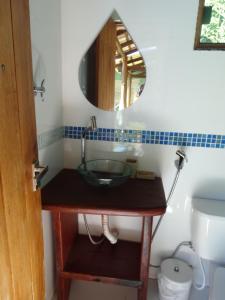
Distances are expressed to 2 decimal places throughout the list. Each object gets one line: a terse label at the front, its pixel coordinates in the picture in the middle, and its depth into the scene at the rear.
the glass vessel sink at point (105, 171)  1.26
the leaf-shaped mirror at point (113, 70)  1.39
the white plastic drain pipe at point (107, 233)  1.40
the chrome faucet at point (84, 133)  1.44
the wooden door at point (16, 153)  0.66
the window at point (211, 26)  1.32
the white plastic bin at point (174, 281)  1.44
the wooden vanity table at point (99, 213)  1.13
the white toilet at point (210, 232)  1.34
